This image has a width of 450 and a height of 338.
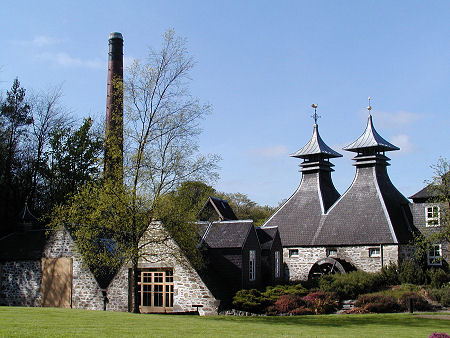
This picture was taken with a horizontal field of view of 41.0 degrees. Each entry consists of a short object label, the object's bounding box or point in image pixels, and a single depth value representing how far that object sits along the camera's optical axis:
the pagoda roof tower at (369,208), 39.44
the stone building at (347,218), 39.09
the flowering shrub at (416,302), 28.45
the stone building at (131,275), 27.56
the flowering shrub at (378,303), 28.29
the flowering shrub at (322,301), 28.25
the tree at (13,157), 38.47
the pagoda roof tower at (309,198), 42.69
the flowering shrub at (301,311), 27.22
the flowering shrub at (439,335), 11.85
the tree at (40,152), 41.62
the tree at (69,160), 41.81
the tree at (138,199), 22.31
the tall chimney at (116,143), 22.88
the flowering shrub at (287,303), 27.36
